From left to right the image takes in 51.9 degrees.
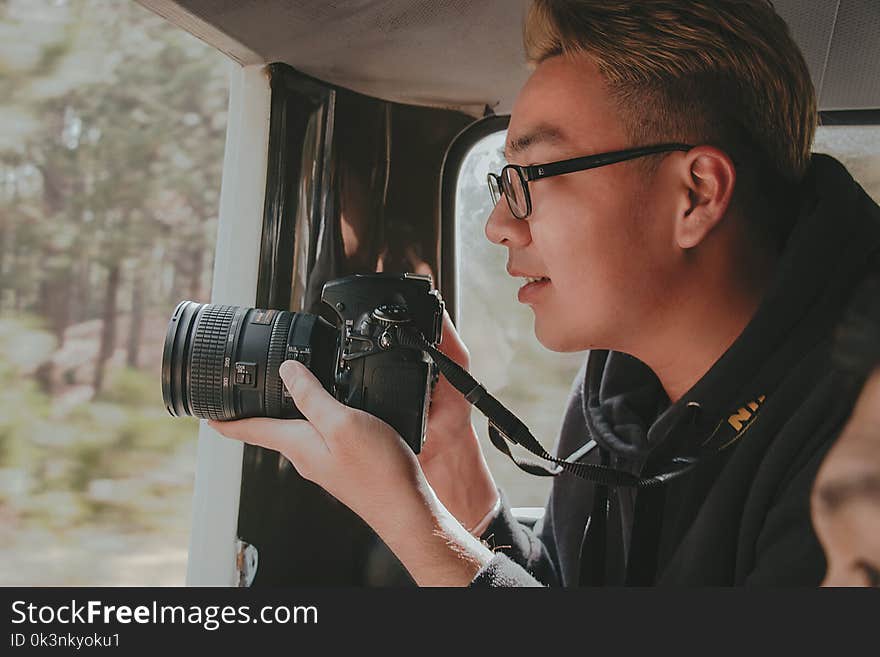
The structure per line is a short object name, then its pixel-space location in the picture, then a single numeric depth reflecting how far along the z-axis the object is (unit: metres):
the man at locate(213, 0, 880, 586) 1.20
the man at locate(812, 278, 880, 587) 1.05
